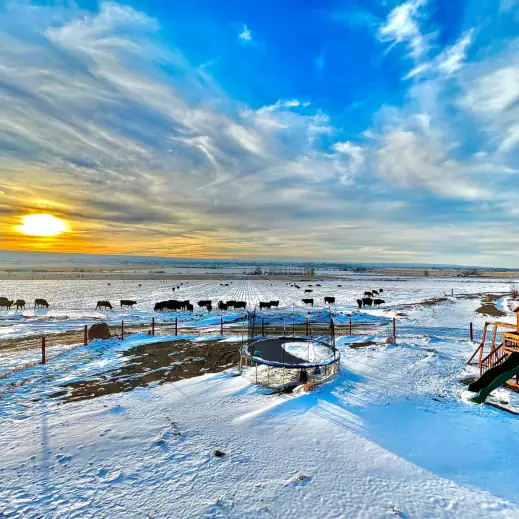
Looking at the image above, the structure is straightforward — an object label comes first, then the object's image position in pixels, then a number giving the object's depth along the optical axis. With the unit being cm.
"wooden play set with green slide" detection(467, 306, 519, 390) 1109
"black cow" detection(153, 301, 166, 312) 3369
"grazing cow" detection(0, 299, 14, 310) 3409
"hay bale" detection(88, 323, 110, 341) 1912
